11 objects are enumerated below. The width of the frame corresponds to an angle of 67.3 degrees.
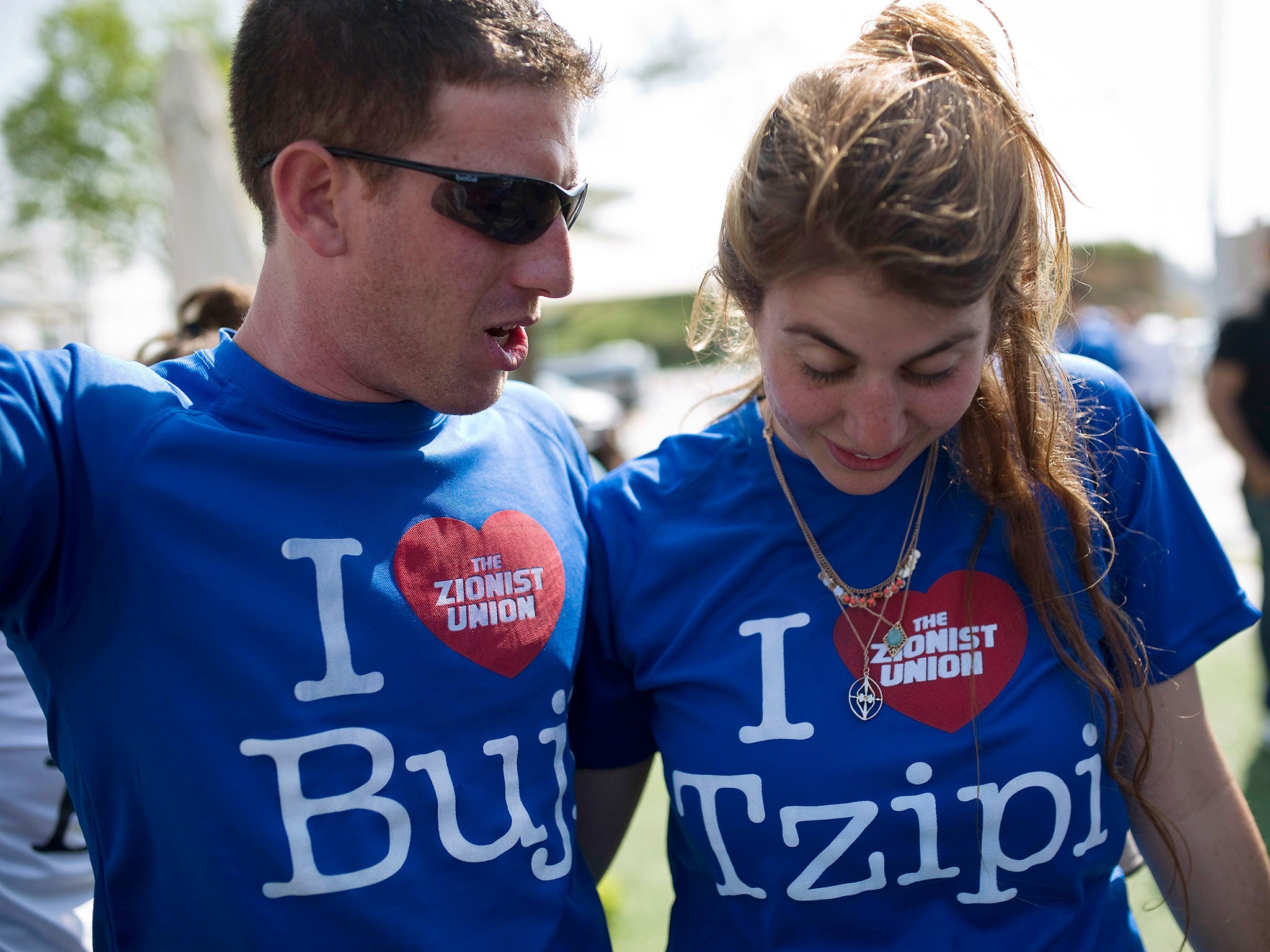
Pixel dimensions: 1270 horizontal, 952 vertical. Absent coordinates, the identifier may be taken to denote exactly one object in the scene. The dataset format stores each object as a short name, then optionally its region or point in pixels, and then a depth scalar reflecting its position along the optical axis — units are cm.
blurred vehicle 2166
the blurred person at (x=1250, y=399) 421
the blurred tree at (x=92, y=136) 2191
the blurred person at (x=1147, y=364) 1170
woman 136
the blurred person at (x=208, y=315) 269
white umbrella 524
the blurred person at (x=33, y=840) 205
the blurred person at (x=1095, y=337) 546
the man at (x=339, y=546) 131
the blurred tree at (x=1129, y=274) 2959
